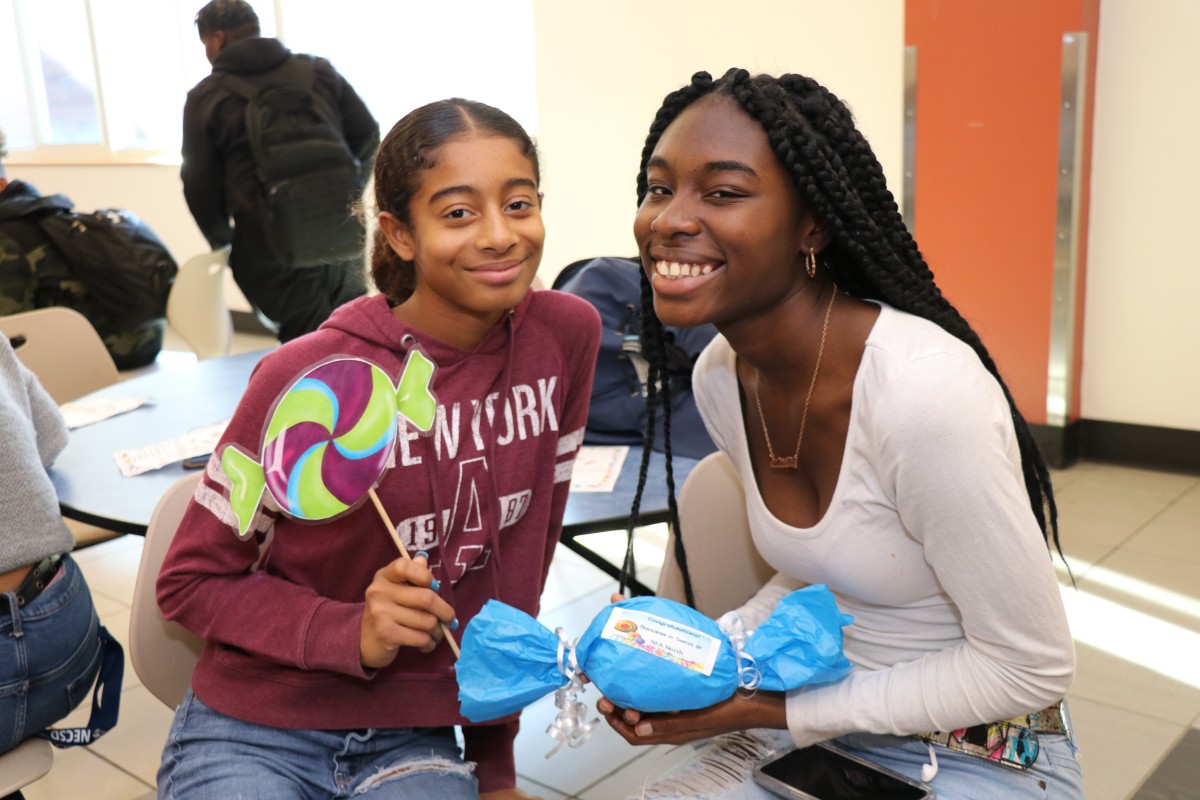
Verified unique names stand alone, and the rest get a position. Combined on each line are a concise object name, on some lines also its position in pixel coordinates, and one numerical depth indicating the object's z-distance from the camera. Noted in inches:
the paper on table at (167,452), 89.3
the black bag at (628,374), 92.7
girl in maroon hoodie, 58.3
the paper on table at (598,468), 83.8
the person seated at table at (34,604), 66.1
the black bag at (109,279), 154.3
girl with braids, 48.8
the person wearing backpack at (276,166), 157.2
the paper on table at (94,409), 104.9
